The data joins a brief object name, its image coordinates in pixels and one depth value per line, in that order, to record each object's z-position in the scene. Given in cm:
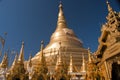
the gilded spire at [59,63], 1338
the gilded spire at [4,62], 2319
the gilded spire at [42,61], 1321
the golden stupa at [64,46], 2970
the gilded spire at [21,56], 1348
